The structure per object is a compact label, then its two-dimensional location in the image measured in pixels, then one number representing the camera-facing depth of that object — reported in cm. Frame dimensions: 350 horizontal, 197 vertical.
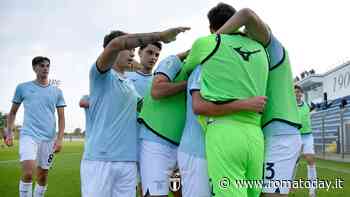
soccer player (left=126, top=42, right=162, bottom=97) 464
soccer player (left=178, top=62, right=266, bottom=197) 354
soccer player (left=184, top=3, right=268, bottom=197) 304
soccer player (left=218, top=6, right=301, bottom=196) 356
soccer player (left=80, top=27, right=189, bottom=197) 407
